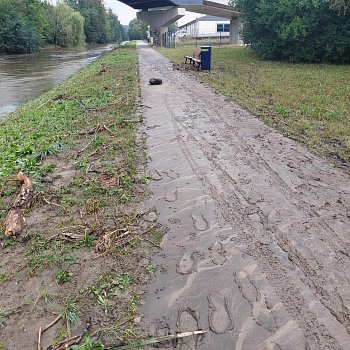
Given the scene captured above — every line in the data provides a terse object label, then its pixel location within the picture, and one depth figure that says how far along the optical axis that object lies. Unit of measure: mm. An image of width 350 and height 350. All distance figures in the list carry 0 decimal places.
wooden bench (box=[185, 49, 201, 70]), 17275
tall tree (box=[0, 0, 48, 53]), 48594
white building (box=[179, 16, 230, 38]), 67125
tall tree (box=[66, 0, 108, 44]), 93938
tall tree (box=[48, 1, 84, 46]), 65062
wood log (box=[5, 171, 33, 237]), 3980
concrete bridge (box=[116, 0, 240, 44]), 42469
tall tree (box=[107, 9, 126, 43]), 116812
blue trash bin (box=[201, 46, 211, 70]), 16703
